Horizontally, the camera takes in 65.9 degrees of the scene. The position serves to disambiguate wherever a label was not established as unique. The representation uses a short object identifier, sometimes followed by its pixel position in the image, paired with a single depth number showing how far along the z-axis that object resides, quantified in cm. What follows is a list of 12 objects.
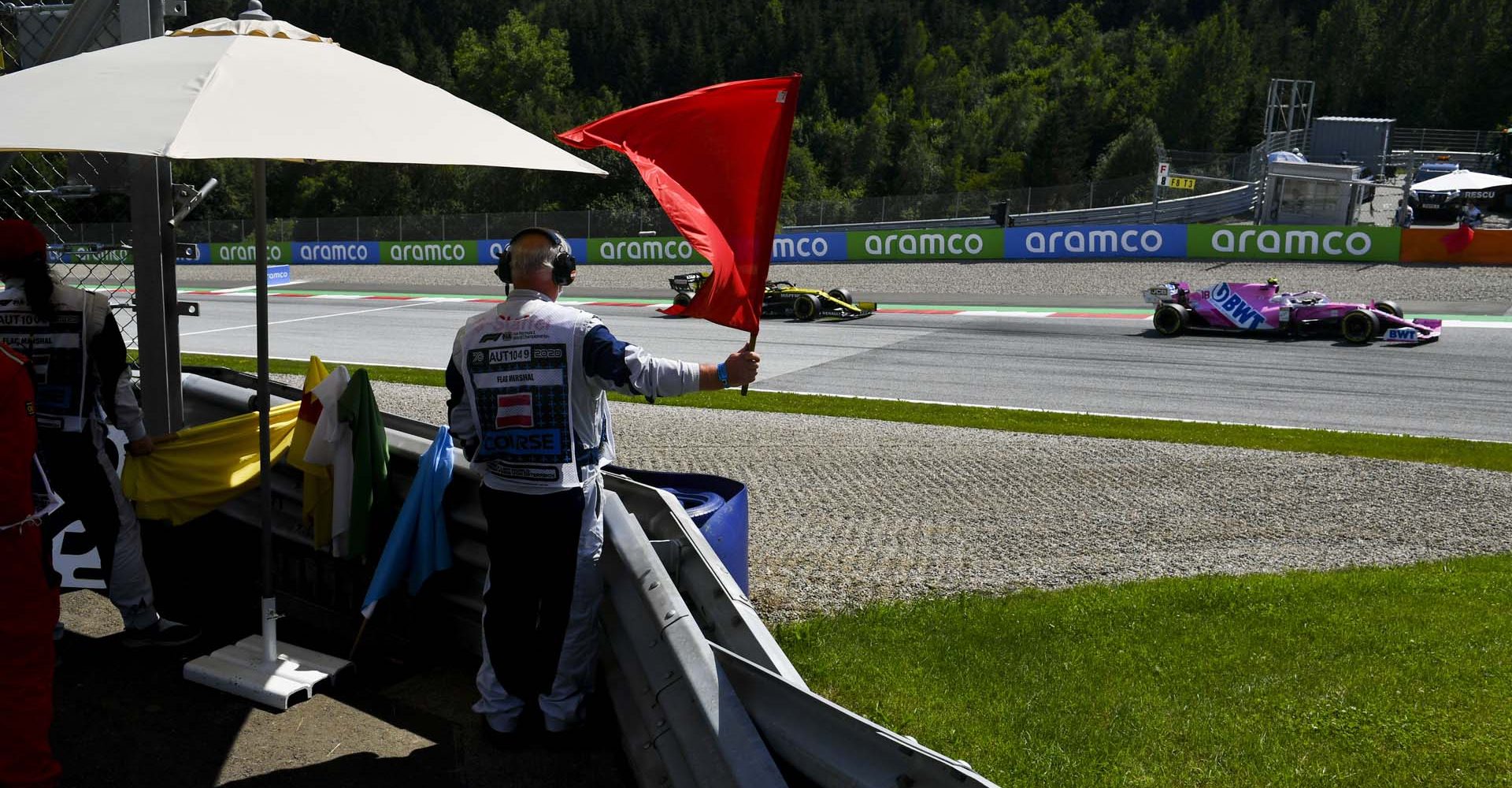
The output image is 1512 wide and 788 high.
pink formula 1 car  1828
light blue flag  443
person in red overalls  339
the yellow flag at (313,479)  477
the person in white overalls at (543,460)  374
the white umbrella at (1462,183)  3164
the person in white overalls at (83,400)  440
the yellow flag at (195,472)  490
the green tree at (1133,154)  6438
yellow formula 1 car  2264
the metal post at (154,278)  520
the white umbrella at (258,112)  347
